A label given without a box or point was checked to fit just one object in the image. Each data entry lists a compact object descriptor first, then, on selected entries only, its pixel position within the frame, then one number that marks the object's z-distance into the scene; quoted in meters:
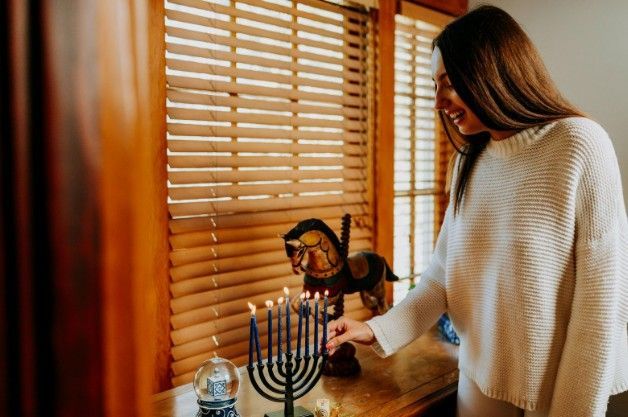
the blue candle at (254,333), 1.13
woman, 1.08
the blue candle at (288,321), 1.16
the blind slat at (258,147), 1.43
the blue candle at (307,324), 1.21
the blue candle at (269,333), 1.15
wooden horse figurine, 1.44
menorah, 1.16
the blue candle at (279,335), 1.13
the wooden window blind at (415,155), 2.15
